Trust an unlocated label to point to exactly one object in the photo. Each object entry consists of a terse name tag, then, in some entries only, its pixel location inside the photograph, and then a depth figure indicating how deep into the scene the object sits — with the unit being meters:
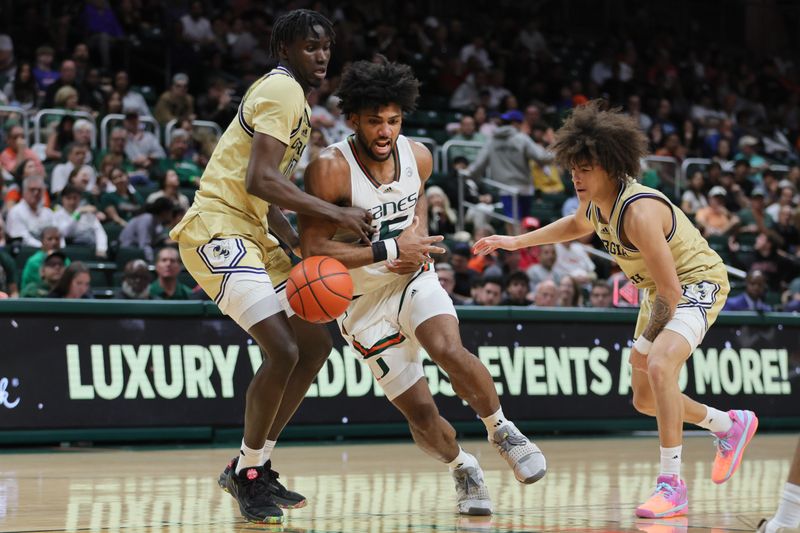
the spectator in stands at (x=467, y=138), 18.38
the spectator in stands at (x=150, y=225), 13.29
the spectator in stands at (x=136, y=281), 11.21
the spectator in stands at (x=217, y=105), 16.89
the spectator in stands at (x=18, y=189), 13.37
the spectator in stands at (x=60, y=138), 14.73
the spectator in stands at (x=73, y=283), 10.79
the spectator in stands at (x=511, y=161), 17.19
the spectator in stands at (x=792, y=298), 15.25
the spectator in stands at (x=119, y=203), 14.00
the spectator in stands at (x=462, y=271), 13.64
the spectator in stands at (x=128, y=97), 16.30
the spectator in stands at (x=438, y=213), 15.39
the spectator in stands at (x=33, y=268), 11.78
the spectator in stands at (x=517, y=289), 13.05
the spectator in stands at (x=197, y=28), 19.00
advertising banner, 10.10
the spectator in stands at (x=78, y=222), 13.32
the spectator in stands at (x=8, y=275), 11.59
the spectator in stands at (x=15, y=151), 14.02
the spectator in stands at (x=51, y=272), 11.36
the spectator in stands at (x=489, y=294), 12.86
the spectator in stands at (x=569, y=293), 13.58
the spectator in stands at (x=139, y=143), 15.34
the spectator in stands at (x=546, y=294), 13.13
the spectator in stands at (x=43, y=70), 16.64
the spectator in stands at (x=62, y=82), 15.82
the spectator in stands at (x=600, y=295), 13.40
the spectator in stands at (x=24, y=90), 15.70
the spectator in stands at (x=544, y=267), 14.70
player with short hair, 5.89
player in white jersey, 6.09
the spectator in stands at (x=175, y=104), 16.72
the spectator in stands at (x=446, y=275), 12.57
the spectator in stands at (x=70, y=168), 14.02
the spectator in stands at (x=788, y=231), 18.34
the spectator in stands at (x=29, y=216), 12.90
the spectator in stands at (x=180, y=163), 15.24
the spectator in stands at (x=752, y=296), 14.64
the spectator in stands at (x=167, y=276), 11.58
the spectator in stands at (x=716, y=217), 18.34
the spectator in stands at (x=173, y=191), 13.75
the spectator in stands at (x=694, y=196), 18.72
